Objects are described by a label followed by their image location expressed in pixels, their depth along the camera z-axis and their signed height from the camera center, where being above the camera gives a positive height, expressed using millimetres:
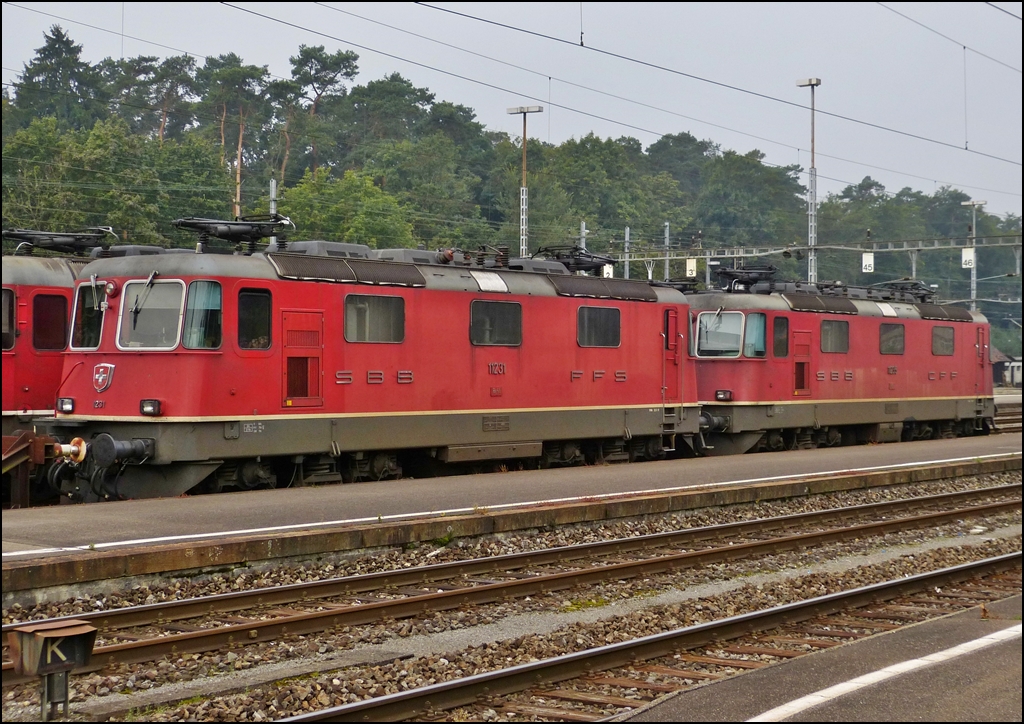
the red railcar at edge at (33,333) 18203 +925
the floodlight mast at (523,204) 36888 +6385
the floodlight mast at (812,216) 43500 +6797
